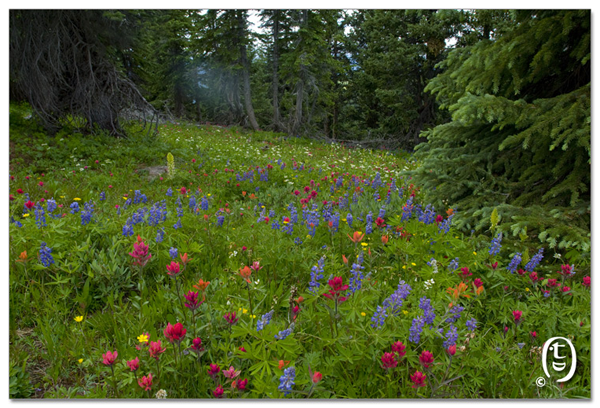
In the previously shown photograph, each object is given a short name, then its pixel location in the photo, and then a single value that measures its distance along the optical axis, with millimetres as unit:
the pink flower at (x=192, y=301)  1782
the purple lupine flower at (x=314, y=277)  2121
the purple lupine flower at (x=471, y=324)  1968
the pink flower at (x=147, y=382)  1710
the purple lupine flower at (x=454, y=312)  2027
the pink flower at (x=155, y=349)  1719
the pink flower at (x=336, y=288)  1760
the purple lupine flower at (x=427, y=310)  1989
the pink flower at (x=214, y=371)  1743
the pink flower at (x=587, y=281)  2506
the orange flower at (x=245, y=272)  2066
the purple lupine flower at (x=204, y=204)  4430
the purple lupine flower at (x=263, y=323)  1863
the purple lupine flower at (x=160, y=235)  3218
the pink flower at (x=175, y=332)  1640
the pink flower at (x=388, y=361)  1720
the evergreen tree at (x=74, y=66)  7379
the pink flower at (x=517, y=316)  2154
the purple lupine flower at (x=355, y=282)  2211
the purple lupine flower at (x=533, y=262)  2647
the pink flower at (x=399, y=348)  1737
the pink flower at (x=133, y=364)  1680
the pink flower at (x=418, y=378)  1651
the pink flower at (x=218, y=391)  1642
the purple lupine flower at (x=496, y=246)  2841
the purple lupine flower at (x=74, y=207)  3512
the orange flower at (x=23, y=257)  2816
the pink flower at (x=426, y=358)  1644
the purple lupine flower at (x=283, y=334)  1819
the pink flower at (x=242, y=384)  1701
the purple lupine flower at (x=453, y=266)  2614
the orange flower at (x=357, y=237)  2457
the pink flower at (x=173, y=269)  2021
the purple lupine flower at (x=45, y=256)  2783
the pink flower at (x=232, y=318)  1957
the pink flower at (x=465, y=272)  2324
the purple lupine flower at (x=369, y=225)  3385
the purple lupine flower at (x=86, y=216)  3451
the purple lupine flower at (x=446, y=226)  3358
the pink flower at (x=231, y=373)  1741
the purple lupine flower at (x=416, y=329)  1948
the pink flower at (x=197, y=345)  1761
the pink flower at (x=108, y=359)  1690
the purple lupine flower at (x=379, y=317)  1957
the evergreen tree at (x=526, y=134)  2973
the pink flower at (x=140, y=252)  2217
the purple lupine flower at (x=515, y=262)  2693
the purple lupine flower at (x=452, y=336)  1823
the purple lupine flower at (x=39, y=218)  3249
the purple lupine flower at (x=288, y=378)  1571
